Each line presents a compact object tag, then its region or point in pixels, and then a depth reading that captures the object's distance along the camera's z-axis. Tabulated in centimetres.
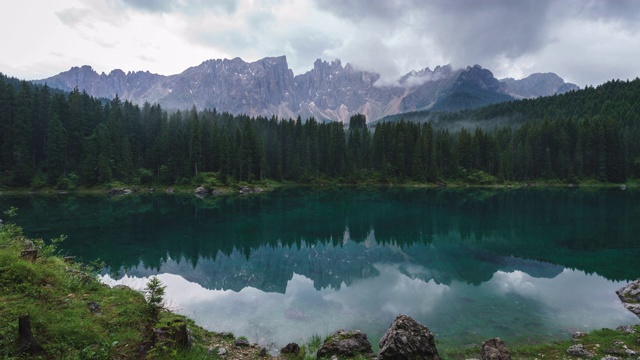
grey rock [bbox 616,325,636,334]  1695
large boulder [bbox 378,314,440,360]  1251
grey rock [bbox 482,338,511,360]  1287
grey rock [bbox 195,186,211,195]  10398
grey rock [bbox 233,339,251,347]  1557
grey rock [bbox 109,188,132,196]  9451
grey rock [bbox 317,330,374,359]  1402
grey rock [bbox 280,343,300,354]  1537
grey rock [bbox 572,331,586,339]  1683
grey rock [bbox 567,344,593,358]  1425
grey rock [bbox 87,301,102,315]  1309
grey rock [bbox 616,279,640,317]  2131
